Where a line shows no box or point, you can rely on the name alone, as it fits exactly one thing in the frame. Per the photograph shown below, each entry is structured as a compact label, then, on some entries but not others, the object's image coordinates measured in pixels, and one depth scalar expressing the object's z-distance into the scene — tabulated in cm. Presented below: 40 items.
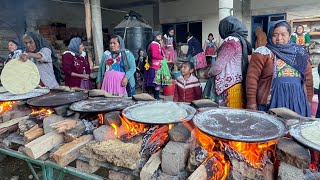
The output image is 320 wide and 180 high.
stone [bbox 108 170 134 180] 160
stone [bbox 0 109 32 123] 249
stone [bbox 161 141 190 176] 152
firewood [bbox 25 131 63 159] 185
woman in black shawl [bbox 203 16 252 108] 250
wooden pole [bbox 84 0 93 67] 740
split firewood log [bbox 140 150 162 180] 151
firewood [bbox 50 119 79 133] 195
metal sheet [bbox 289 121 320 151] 133
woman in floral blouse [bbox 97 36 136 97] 354
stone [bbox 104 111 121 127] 197
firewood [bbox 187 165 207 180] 138
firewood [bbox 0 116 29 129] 229
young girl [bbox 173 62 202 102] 338
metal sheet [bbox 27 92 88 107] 240
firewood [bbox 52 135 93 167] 177
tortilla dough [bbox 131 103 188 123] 185
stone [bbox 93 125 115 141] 190
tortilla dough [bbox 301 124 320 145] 141
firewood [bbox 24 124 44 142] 206
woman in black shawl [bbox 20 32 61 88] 346
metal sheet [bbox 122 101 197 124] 177
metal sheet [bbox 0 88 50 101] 270
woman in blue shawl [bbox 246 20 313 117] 220
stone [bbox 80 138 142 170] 158
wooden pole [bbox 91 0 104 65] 810
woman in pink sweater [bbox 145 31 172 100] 556
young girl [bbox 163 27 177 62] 960
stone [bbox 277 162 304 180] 127
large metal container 684
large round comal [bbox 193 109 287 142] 146
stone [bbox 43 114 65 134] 211
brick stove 137
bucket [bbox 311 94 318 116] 302
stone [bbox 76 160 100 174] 176
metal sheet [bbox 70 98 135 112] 217
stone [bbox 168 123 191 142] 158
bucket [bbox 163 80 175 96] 653
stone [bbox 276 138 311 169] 126
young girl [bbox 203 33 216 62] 1040
